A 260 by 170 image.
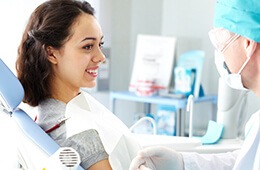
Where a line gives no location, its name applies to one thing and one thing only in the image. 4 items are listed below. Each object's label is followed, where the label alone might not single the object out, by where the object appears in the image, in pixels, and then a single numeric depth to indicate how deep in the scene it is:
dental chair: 1.49
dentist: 1.33
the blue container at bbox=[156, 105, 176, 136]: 3.66
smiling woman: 1.62
